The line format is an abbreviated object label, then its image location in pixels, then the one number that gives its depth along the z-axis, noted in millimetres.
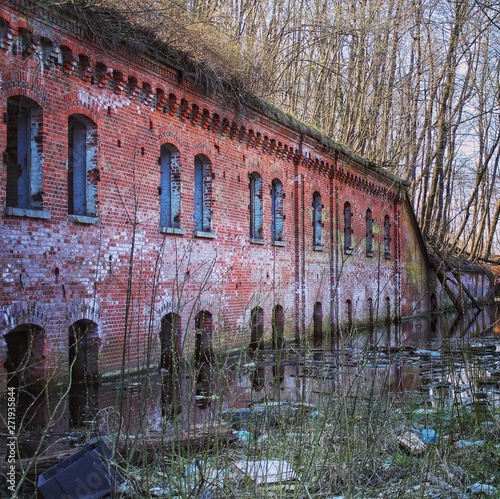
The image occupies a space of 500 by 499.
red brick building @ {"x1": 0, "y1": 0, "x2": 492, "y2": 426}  9445
